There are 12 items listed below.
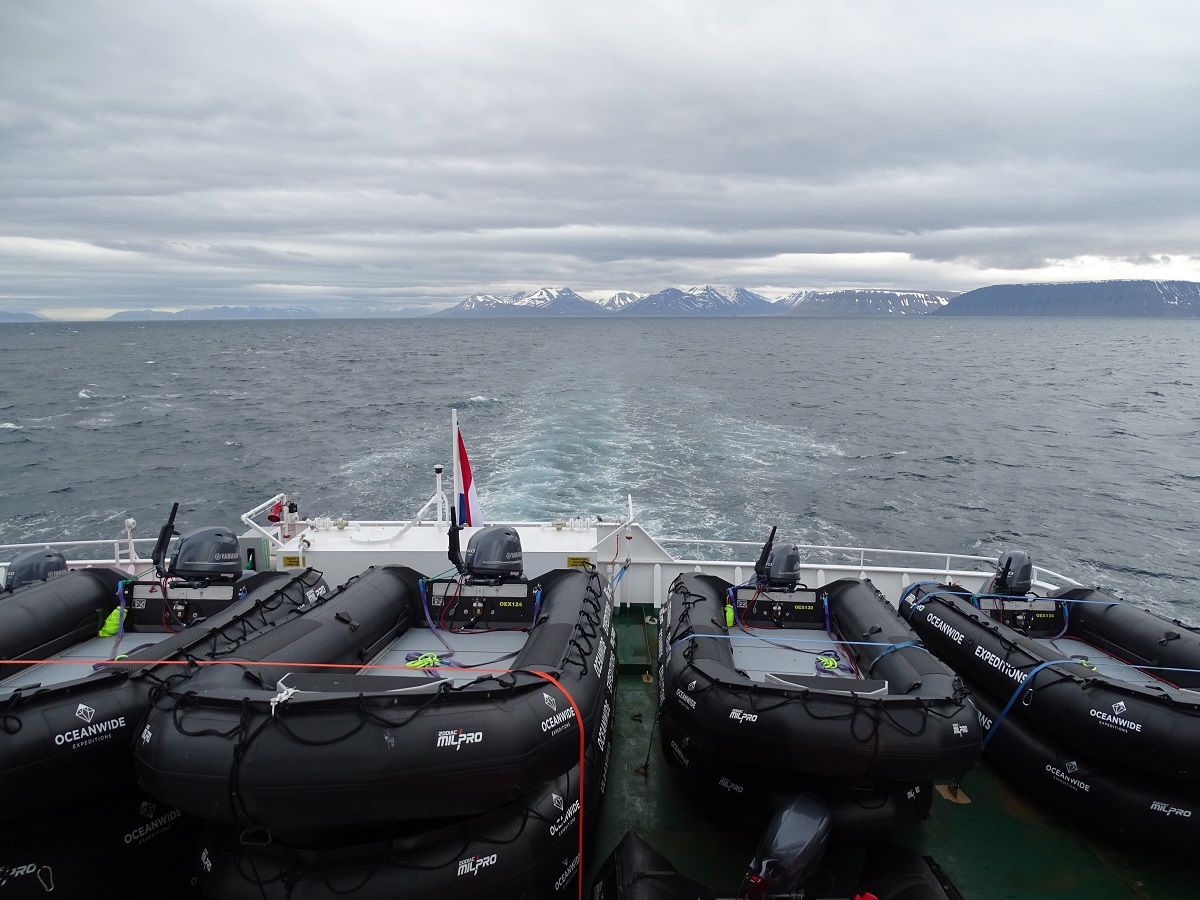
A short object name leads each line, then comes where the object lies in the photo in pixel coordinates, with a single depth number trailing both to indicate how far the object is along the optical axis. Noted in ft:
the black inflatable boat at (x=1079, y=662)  15.99
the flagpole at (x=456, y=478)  26.57
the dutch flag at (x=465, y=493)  27.30
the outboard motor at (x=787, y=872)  12.96
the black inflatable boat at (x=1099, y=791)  16.06
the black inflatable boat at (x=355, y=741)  11.73
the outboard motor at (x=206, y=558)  19.94
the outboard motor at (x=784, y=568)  21.93
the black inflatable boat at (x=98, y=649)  13.03
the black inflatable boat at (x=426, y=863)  12.10
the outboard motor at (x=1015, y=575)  23.44
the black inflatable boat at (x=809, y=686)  14.80
